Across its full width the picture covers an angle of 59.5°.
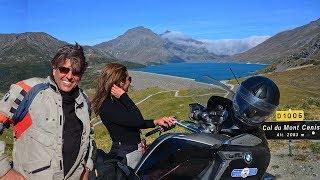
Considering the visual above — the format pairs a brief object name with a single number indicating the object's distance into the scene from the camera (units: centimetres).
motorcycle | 287
